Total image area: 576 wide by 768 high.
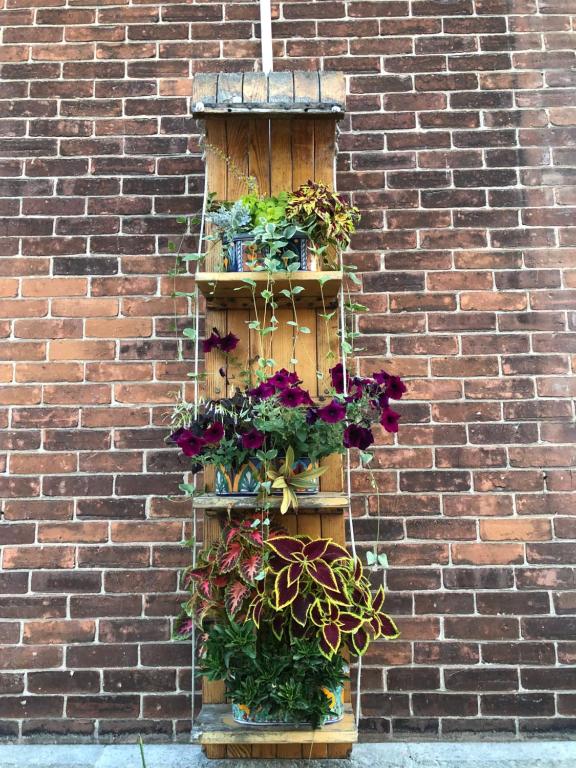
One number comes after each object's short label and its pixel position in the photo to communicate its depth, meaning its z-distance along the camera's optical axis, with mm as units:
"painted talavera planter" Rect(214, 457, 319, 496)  1881
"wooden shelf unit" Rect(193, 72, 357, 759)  1951
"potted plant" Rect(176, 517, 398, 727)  1724
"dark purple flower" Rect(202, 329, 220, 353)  1997
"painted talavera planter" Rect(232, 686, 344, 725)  1778
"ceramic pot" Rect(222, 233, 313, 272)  1957
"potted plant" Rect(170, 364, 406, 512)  1815
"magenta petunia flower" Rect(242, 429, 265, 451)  1803
